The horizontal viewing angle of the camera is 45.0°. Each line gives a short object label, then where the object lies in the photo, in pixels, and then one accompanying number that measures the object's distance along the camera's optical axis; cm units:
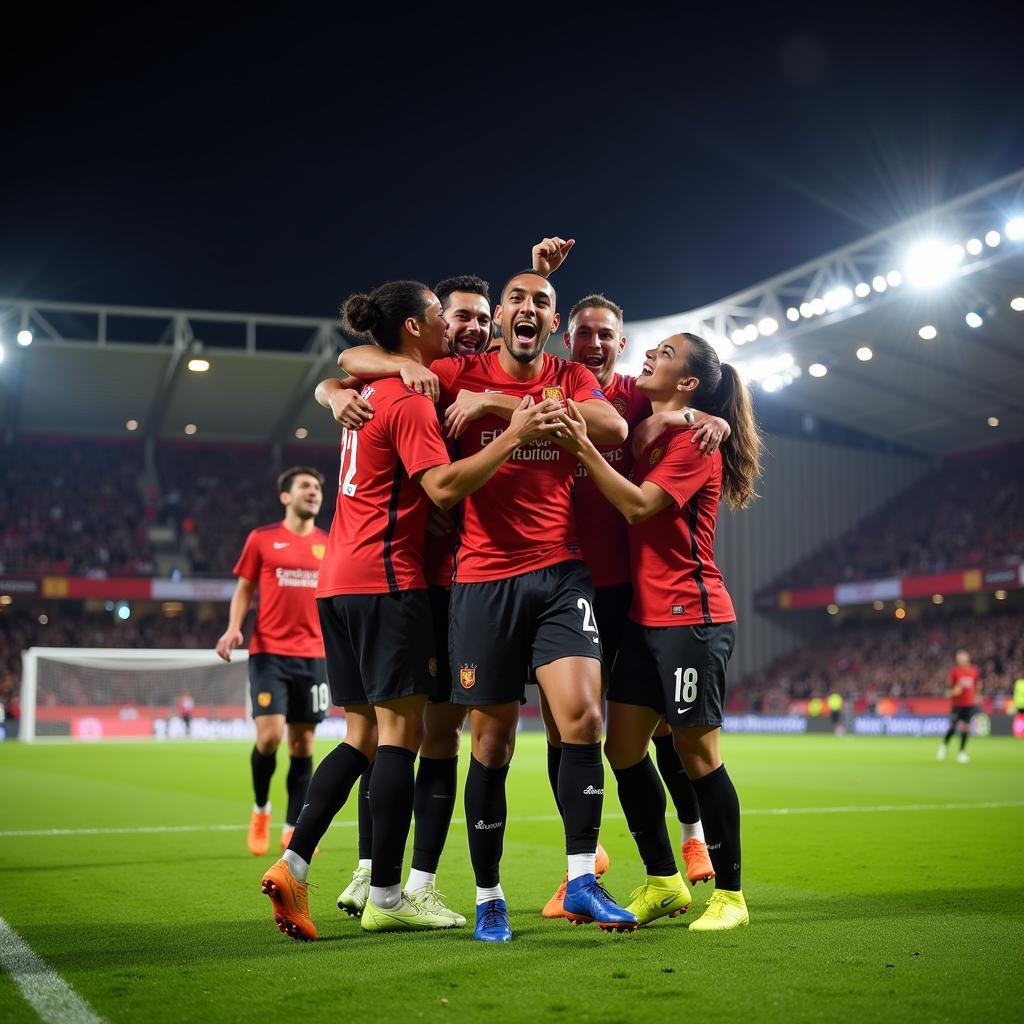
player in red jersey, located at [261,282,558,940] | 445
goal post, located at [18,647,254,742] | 3056
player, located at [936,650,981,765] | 1891
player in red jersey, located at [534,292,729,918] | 505
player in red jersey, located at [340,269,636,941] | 445
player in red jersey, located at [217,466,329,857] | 810
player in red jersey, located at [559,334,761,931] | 471
